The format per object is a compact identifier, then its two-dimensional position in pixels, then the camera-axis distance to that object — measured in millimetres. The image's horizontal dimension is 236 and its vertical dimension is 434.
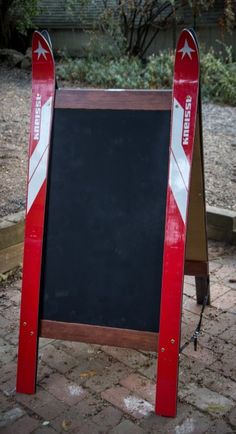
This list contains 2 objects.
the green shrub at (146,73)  9953
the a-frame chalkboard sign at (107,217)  2770
